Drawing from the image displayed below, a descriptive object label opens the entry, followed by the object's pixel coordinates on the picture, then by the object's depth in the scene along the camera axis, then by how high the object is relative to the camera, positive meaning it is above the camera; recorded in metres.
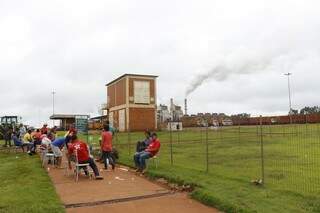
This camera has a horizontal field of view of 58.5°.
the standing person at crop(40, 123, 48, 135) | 14.90 -0.30
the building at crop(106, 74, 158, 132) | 38.52 +2.76
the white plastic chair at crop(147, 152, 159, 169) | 10.06 -1.42
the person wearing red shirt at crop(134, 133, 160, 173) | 9.06 -1.03
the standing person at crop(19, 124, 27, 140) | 19.97 -0.46
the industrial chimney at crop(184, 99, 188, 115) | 50.64 +2.71
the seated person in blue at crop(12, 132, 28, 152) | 16.06 -0.97
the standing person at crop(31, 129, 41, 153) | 14.68 -0.81
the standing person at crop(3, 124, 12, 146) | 19.47 -0.76
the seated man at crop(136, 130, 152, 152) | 9.89 -0.73
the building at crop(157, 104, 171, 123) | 44.07 +1.32
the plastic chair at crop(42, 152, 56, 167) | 10.79 -1.32
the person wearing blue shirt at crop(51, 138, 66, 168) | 10.37 -0.84
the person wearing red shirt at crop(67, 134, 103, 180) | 8.33 -0.87
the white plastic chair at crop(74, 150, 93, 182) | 8.22 -1.25
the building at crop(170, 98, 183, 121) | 47.15 +1.87
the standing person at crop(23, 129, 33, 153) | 15.35 -0.86
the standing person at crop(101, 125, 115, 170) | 9.71 -0.86
